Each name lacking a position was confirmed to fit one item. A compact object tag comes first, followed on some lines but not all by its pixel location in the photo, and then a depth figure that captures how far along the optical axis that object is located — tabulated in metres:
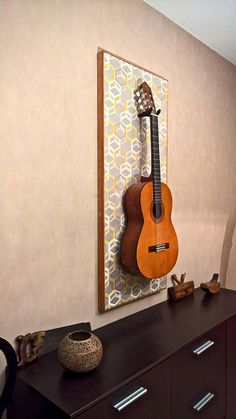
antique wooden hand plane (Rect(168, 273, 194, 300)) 2.02
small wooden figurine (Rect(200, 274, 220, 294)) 2.14
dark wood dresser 1.10
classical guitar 1.62
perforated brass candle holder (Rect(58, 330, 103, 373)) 1.16
